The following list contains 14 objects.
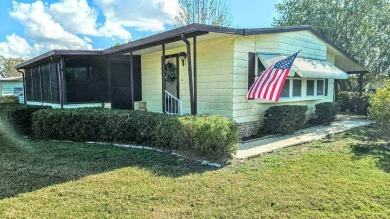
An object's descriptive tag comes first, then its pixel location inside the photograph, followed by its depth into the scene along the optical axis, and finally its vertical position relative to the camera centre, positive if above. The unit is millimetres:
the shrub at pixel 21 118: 9422 -856
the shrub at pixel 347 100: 16219 -512
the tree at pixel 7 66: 50531 +5190
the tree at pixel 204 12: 22359 +6688
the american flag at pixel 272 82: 7082 +281
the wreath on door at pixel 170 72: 10961 +848
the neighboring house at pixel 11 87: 28359 +697
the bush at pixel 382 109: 7215 -477
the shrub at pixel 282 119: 8602 -852
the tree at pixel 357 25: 17406 +4344
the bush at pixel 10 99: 18881 -378
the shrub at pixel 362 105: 14039 -700
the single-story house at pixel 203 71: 8180 +826
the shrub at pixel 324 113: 10852 -851
